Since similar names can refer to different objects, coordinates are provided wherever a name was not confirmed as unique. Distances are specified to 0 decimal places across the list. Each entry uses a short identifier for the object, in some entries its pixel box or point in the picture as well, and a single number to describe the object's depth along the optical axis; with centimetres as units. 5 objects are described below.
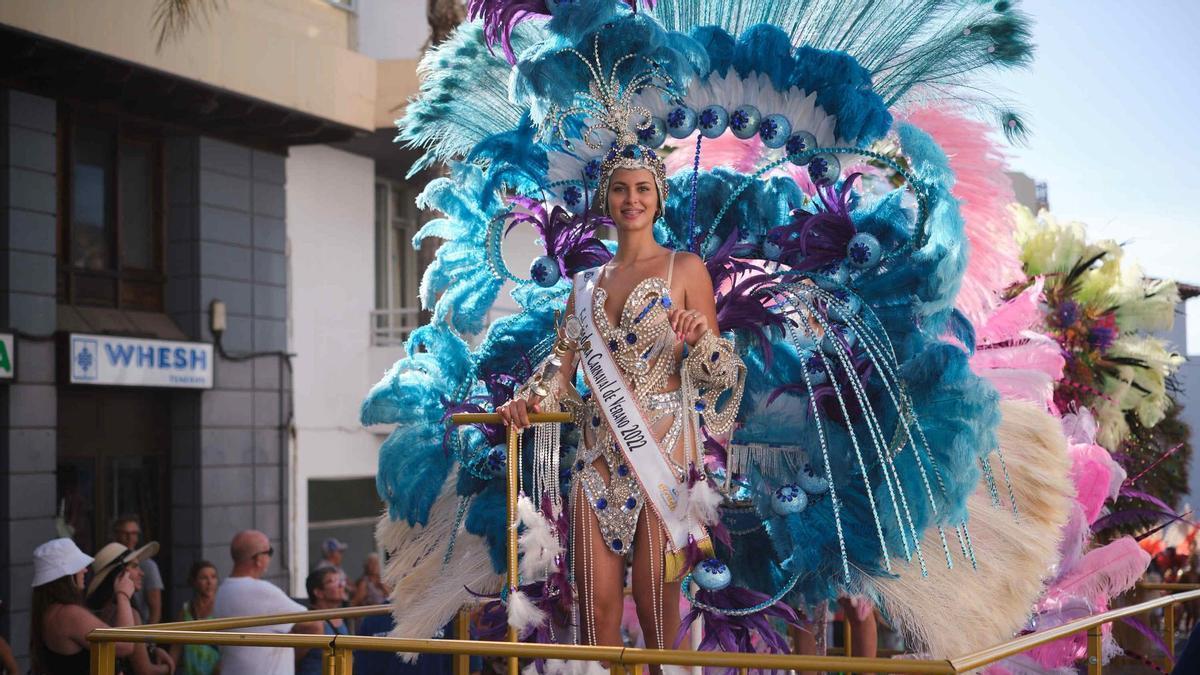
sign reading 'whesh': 1249
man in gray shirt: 970
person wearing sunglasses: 725
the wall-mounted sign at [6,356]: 1170
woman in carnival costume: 500
